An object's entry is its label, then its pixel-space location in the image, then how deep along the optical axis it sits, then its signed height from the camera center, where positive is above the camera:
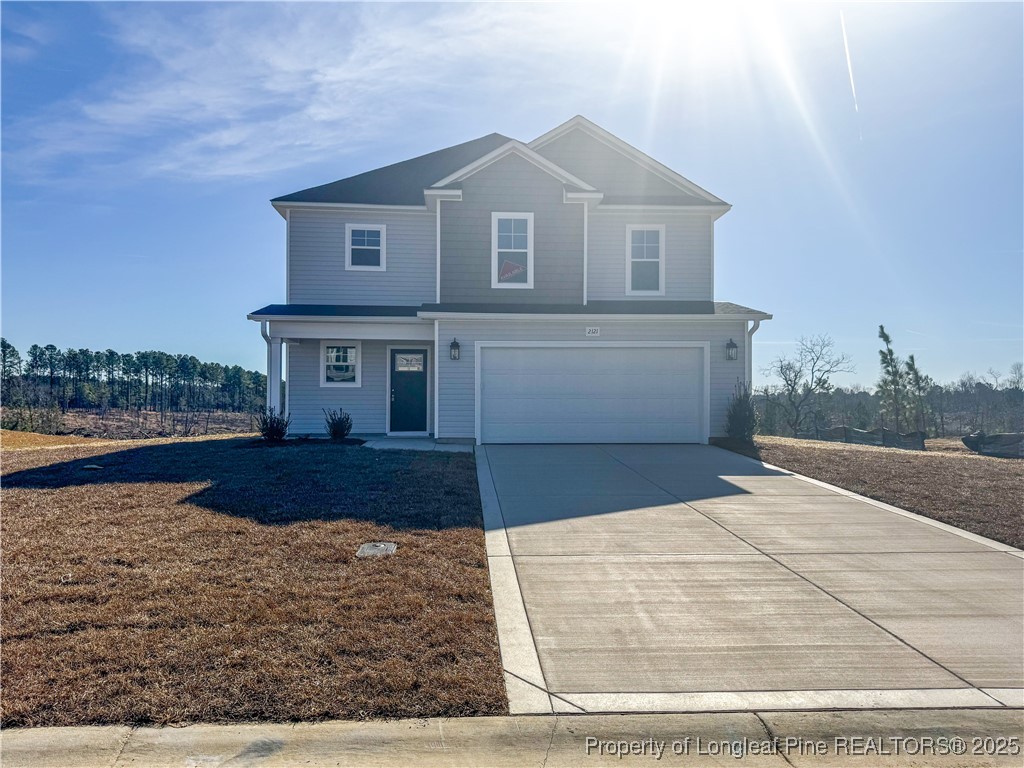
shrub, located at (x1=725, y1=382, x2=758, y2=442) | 13.50 -0.36
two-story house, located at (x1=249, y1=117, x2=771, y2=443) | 13.73 +2.26
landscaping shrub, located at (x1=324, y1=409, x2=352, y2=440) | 13.76 -0.62
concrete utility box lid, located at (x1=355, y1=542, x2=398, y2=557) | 5.69 -1.40
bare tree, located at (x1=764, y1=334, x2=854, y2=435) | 33.41 +0.58
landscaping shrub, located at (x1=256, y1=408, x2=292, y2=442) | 13.01 -0.65
